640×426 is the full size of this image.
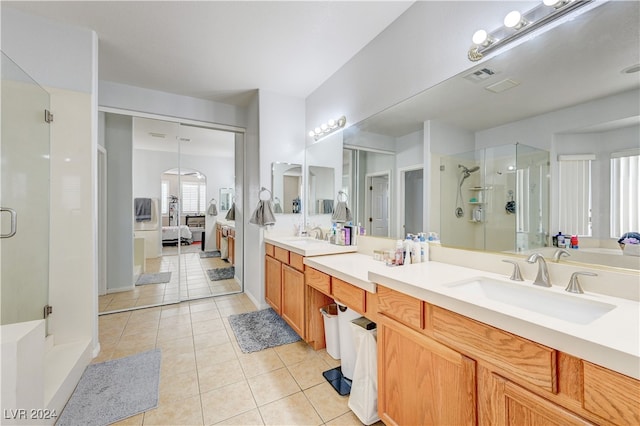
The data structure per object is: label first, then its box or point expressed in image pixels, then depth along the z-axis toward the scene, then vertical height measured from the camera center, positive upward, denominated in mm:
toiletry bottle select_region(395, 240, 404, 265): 1617 -271
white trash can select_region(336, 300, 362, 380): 1730 -905
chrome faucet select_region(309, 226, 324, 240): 2910 -246
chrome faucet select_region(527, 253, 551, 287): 1098 -260
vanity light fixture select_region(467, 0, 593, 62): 1070 +878
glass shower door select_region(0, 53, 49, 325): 1676 +100
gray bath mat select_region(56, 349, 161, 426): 1475 -1187
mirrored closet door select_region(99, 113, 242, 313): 3436 +58
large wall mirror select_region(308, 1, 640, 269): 967 +431
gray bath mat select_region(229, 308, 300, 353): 2248 -1165
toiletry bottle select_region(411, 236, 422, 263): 1629 -259
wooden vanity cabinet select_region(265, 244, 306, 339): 2146 -706
